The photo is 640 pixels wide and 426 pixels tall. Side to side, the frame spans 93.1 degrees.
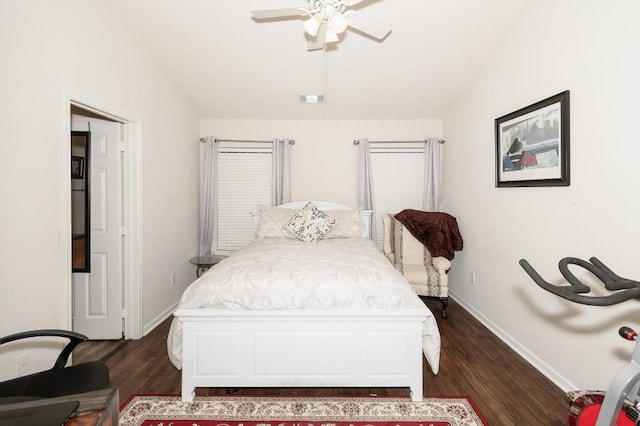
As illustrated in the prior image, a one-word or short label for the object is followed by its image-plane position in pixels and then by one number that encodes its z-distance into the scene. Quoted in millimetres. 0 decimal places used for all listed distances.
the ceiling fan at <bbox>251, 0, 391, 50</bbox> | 1918
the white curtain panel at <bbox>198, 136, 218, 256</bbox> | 4172
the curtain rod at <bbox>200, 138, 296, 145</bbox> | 4268
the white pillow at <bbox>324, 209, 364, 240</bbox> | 3553
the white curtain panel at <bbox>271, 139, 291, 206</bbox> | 4219
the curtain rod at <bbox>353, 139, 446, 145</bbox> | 4203
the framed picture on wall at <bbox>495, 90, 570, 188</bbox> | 2119
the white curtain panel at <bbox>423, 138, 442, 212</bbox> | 4164
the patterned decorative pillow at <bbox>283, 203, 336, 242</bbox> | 3412
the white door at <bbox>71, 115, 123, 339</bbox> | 2746
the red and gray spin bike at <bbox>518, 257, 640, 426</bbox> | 1058
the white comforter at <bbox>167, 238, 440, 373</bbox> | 1960
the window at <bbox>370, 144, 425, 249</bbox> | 4336
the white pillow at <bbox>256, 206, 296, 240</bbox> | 3578
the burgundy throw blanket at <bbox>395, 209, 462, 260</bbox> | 3447
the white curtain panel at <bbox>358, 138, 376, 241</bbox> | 4242
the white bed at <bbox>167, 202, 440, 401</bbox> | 1938
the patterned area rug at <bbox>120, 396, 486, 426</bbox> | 1772
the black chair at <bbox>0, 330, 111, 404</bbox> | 1396
